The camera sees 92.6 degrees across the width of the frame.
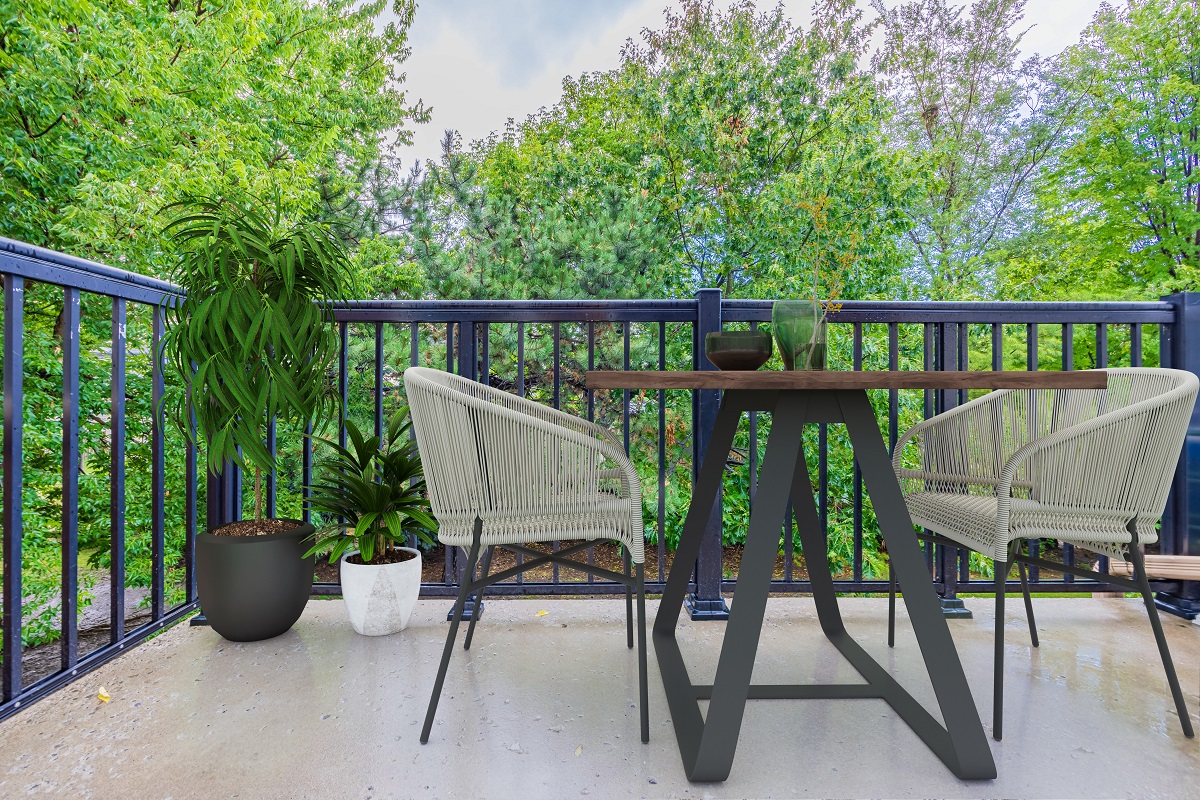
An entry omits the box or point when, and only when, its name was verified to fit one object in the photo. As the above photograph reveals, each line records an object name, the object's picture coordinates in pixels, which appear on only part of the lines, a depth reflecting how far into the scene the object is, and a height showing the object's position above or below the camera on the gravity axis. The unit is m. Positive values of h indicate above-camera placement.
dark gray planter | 1.66 -0.54
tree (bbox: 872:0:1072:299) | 7.91 +4.02
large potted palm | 1.62 +0.12
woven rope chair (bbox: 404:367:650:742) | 1.28 -0.19
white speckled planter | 1.77 -0.61
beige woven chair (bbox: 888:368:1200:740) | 1.28 -0.23
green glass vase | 1.46 +0.18
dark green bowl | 1.48 +0.13
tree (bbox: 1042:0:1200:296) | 6.67 +2.92
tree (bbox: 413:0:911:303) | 4.91 +2.10
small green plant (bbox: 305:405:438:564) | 1.78 -0.32
